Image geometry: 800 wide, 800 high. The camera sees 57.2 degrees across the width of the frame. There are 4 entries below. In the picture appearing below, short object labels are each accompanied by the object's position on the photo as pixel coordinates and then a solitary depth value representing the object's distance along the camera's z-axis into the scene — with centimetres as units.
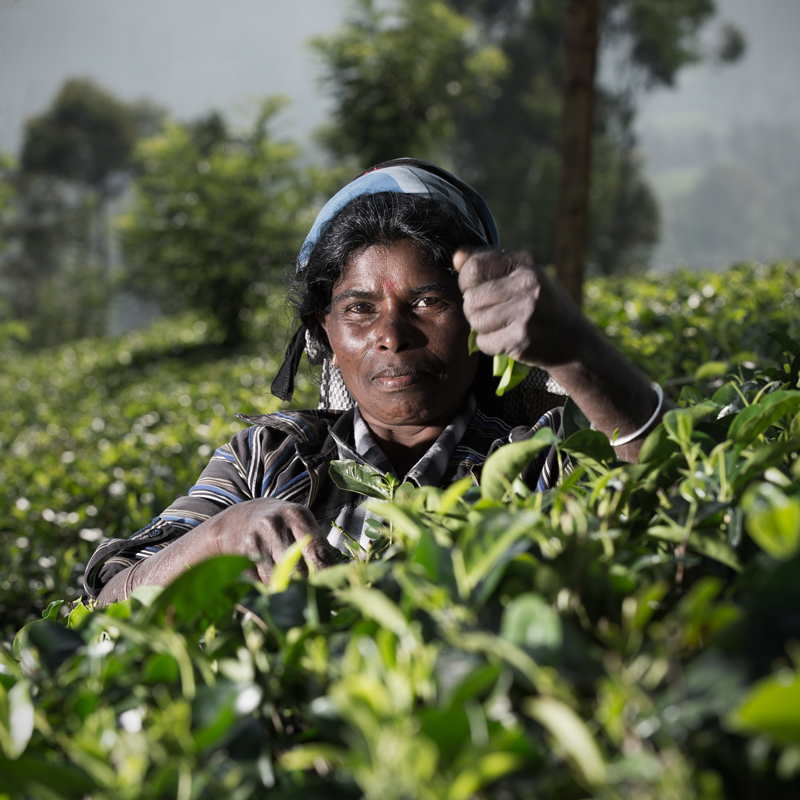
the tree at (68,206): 3259
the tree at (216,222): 1290
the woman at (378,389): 149
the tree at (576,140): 410
